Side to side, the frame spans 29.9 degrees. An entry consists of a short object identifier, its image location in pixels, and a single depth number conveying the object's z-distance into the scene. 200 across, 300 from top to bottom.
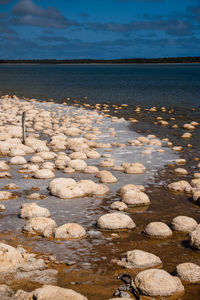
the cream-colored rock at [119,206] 8.05
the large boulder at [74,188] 8.66
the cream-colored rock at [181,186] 9.24
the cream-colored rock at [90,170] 10.63
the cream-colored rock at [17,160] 11.34
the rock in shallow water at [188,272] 5.21
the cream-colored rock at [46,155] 12.03
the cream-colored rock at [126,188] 8.94
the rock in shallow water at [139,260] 5.61
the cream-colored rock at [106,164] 11.51
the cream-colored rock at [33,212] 7.35
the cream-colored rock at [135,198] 8.27
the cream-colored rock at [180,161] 12.30
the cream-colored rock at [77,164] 10.88
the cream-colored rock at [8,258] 5.31
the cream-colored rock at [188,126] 19.03
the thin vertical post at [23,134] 13.81
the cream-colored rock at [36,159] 11.54
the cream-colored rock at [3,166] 10.68
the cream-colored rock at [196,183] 9.46
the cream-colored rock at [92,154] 12.40
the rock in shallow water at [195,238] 6.23
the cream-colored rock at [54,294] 4.50
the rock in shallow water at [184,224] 6.97
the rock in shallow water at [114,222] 6.96
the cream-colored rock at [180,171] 10.99
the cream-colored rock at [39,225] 6.74
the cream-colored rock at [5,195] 8.47
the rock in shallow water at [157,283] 4.84
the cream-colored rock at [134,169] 10.77
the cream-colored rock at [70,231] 6.52
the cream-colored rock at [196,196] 8.52
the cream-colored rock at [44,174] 9.99
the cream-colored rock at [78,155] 12.08
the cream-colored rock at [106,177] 9.88
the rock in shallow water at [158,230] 6.73
